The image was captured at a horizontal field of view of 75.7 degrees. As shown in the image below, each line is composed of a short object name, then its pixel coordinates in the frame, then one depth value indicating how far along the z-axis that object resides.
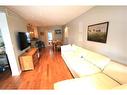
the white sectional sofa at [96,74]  1.51
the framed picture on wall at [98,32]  2.32
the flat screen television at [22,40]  3.22
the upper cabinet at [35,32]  8.09
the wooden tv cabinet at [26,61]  3.14
